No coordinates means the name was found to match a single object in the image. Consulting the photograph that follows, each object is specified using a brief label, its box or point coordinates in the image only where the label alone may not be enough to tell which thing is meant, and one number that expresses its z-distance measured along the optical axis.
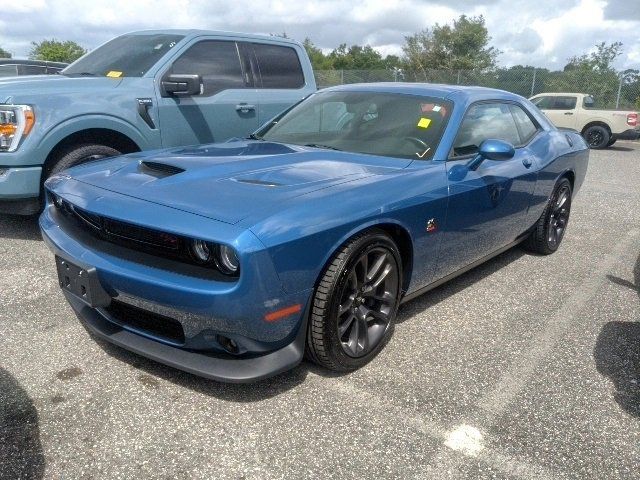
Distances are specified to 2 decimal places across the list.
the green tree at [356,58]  72.06
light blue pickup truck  4.16
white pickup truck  14.41
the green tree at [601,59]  27.75
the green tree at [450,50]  43.28
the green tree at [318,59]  70.31
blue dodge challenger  2.19
